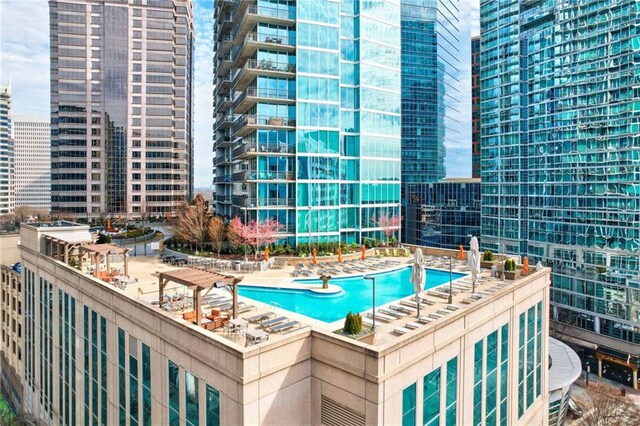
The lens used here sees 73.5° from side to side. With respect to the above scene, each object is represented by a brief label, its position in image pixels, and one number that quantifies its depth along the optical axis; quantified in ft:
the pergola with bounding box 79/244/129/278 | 75.36
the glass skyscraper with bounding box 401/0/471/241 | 267.59
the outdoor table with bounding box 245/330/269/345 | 44.42
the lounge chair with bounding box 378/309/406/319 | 59.40
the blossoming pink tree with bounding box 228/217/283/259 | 120.47
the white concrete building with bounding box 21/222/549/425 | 41.28
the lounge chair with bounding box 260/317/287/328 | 52.03
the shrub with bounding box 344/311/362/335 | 47.52
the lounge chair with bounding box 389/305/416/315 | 61.36
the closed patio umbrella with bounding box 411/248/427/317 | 58.13
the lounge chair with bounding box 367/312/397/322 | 58.13
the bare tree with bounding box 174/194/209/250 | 130.52
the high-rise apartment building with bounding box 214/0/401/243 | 135.54
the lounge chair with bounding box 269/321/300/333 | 51.23
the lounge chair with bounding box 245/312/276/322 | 54.80
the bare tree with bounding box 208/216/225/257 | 125.59
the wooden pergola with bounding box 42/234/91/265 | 84.02
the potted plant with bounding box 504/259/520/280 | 80.48
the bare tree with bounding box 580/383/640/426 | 112.37
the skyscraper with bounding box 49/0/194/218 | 294.05
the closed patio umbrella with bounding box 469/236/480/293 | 72.64
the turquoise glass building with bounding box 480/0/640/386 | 164.76
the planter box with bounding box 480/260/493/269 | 92.63
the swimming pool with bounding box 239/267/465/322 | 67.41
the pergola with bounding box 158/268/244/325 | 50.15
